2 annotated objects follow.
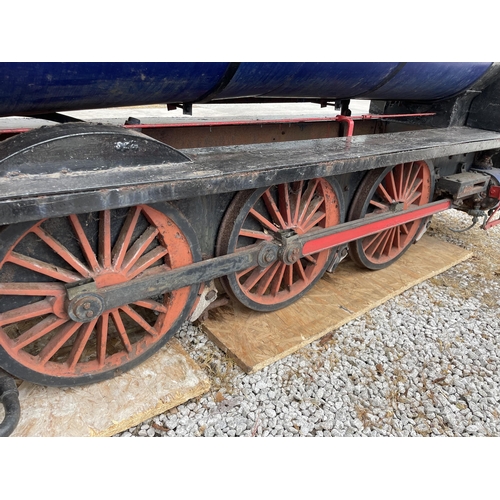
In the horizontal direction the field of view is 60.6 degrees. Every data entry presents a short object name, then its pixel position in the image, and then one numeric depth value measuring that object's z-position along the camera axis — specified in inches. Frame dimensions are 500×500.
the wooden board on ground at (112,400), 83.9
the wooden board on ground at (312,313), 110.0
